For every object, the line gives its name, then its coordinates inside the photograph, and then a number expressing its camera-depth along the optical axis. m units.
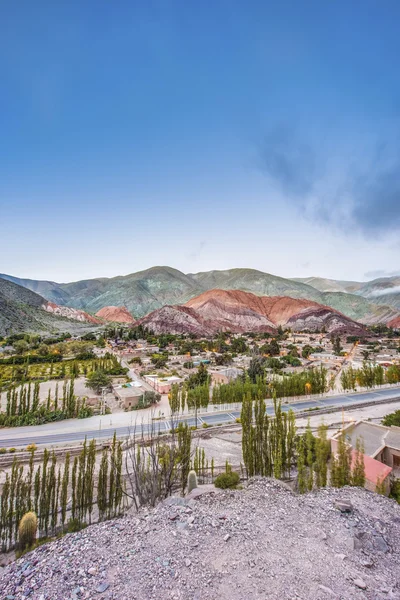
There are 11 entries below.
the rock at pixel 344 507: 9.91
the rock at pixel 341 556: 7.63
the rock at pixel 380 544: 8.30
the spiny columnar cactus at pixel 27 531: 12.02
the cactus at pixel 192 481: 15.48
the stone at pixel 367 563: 7.51
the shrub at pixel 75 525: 13.10
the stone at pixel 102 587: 6.52
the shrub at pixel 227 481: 15.66
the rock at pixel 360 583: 6.65
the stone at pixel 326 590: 6.41
